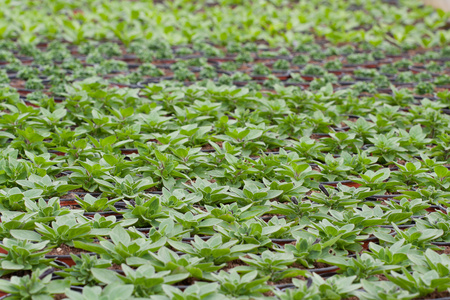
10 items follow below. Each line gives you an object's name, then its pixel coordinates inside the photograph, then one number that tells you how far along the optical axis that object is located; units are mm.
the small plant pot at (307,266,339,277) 4059
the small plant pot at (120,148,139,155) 6004
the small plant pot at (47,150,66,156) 5941
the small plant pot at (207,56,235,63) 9981
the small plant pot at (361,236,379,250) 4508
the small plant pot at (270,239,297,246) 4430
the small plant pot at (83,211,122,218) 4699
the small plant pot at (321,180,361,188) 5465
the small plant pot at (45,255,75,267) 4043
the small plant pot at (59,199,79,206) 4965
